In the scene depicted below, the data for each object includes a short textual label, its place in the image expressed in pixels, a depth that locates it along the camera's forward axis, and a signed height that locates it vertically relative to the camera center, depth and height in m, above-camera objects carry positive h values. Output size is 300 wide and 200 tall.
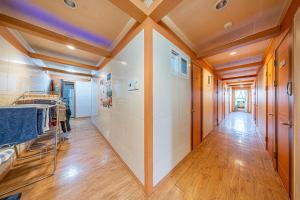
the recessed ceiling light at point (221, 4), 1.39 +1.30
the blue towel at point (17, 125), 1.20 -0.31
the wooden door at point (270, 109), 2.13 -0.19
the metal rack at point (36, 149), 1.72 -1.24
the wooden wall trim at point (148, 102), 1.45 -0.03
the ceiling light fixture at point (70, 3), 1.44 +1.34
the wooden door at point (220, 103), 5.49 -0.15
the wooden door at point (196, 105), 2.74 -0.14
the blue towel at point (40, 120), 1.51 -0.29
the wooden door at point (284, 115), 1.45 -0.22
